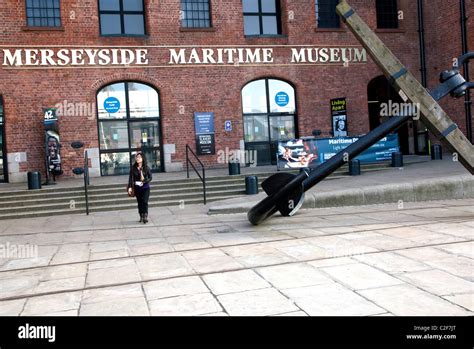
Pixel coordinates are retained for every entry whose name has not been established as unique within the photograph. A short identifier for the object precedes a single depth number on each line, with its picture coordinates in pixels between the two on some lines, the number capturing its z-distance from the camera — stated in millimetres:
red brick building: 17312
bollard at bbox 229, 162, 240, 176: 15658
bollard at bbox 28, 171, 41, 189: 13953
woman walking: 10398
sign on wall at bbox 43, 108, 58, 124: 16203
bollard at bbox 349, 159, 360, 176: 15336
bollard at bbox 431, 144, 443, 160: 18344
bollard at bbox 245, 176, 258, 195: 13453
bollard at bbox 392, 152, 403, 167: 16359
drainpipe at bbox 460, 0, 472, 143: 19306
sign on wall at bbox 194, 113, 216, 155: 18906
